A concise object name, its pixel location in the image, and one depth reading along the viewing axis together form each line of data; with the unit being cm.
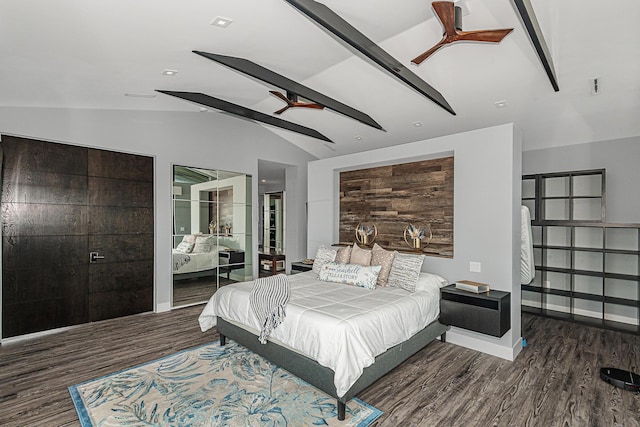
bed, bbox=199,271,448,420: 249
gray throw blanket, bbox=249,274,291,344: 304
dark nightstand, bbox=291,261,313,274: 537
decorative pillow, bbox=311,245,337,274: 464
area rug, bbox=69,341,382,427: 241
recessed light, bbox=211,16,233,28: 260
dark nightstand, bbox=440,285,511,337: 328
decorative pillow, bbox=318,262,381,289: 382
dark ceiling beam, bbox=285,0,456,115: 241
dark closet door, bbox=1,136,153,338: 391
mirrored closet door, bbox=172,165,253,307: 540
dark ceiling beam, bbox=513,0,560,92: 213
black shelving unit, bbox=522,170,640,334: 447
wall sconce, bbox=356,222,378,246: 514
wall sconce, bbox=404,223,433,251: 448
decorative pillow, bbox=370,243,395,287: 398
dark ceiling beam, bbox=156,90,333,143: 448
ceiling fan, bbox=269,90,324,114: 404
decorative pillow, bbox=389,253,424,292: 374
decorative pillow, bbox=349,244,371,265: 419
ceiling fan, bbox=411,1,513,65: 236
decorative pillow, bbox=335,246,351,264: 444
